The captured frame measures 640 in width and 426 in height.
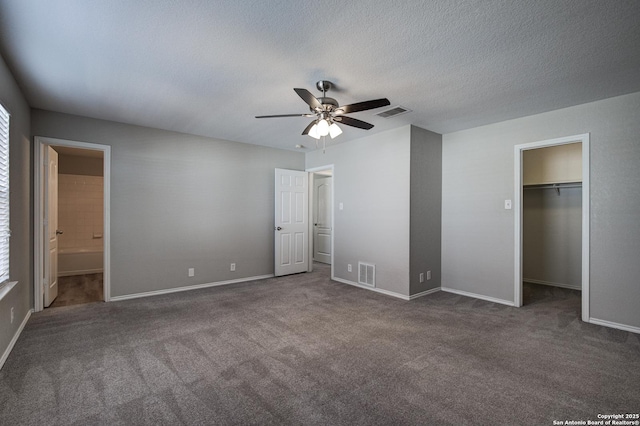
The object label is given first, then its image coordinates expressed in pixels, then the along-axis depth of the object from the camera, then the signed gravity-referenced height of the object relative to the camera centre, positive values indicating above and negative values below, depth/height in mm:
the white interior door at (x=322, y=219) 7788 -189
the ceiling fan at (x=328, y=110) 2769 +957
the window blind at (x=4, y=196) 2691 +130
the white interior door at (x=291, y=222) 6027 -204
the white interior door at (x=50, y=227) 4012 -215
